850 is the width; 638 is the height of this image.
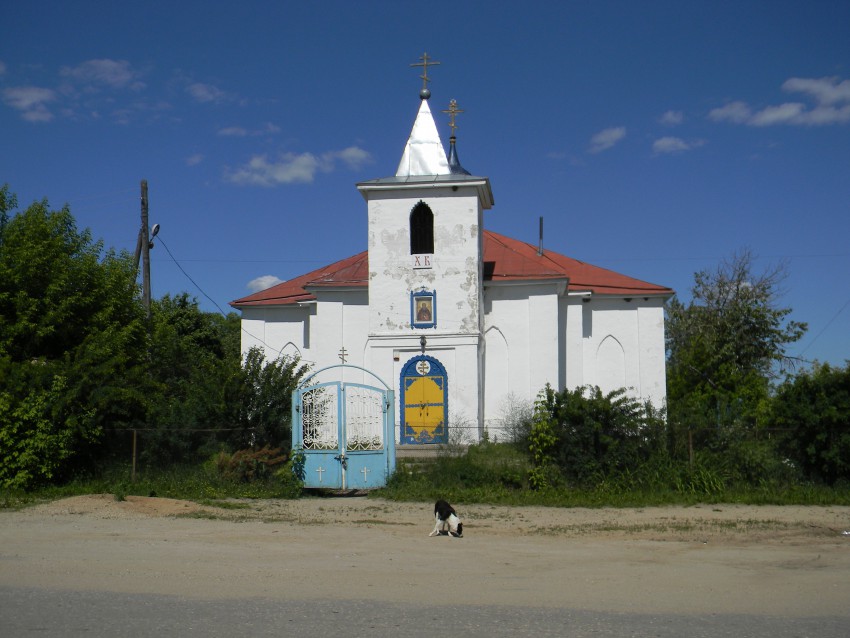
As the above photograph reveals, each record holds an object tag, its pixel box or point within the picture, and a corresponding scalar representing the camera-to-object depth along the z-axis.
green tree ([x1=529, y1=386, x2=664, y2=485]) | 16.75
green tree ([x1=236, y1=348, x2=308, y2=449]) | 18.06
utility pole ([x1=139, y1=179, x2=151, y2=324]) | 26.83
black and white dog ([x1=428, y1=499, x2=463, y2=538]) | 12.66
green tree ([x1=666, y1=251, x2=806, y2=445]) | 36.44
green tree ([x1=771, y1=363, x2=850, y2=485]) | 16.22
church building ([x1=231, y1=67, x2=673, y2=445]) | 25.11
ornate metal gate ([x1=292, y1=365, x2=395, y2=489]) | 17.64
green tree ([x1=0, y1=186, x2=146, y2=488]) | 16.89
